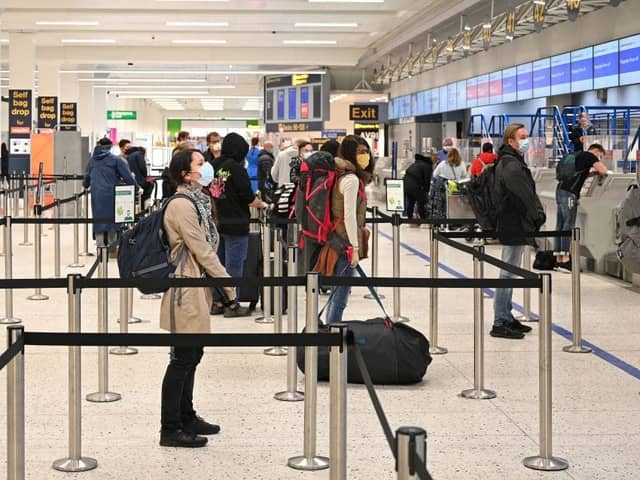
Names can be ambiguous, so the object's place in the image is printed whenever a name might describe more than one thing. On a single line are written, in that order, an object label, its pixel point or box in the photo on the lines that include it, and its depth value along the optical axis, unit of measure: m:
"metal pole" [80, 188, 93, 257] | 15.86
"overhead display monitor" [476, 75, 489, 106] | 25.06
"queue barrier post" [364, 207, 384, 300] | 11.86
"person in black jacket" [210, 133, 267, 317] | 9.84
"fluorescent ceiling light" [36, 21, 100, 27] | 26.97
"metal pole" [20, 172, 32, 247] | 17.79
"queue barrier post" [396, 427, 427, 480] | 2.70
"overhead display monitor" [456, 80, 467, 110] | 27.19
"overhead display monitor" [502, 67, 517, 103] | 22.95
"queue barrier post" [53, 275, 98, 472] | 5.36
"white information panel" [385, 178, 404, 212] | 11.20
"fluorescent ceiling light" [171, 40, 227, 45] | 31.32
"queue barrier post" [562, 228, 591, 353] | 8.46
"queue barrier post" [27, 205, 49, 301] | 11.50
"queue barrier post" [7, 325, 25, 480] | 4.15
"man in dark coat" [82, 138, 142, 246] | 13.97
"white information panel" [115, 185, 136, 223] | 10.81
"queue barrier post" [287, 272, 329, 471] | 5.31
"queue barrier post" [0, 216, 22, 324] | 10.64
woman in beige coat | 5.70
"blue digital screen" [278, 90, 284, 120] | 31.88
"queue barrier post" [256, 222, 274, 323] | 9.91
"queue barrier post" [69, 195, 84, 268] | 14.73
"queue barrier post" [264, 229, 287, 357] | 8.30
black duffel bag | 7.11
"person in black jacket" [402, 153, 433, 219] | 21.12
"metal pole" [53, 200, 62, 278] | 12.62
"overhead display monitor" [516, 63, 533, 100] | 21.80
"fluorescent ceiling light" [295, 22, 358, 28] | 26.48
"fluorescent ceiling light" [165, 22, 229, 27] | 26.81
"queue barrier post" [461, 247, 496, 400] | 6.98
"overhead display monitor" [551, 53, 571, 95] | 19.56
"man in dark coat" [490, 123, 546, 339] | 8.96
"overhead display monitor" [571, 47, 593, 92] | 18.42
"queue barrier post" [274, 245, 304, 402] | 6.89
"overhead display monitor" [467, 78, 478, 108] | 26.05
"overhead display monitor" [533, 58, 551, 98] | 20.66
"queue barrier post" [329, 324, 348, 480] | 4.25
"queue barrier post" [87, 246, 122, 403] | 6.82
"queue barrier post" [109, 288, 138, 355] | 7.87
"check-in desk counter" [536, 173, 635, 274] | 13.41
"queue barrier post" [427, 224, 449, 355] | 8.45
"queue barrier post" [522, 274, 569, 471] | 5.46
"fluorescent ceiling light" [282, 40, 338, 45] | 31.28
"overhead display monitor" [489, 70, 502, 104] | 24.03
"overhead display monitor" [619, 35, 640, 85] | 16.31
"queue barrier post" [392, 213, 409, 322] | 10.05
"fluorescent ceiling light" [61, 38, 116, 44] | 31.17
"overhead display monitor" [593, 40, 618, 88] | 17.27
